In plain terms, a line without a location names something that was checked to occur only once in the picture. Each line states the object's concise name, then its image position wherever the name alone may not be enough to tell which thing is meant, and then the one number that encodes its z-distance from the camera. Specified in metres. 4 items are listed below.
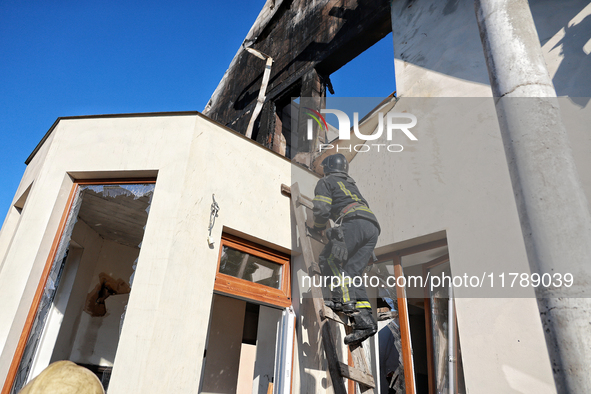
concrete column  1.83
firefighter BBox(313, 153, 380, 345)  3.56
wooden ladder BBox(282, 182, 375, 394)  3.37
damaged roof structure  2.34
